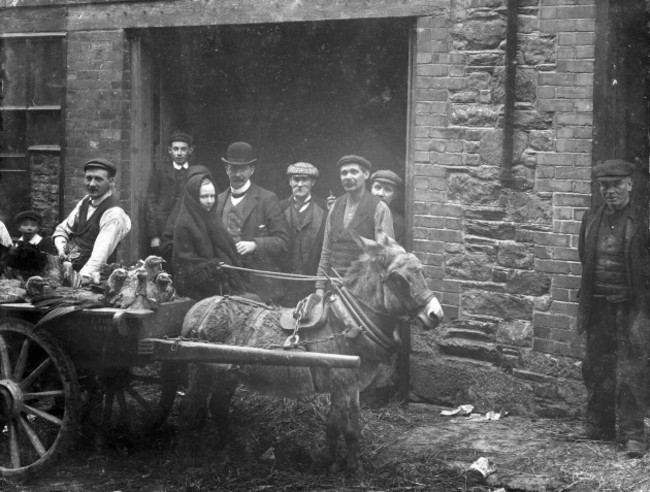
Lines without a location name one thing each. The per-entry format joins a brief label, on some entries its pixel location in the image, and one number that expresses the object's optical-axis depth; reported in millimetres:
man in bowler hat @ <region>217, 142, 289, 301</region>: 8016
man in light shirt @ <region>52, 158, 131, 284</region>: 6973
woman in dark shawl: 6512
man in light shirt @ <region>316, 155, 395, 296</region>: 7500
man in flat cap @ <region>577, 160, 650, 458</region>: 6375
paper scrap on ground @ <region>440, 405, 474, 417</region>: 7543
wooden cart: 5668
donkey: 5680
